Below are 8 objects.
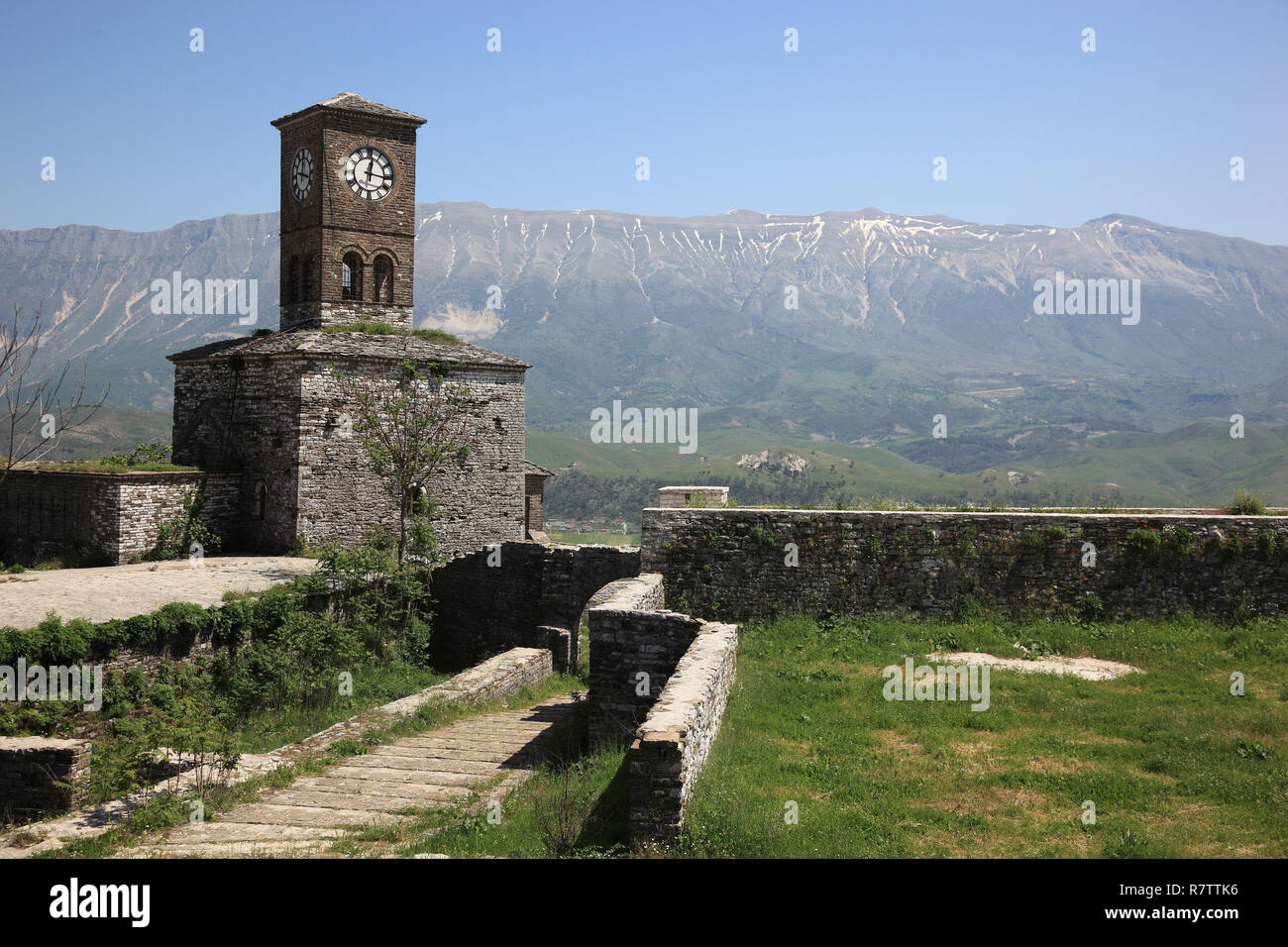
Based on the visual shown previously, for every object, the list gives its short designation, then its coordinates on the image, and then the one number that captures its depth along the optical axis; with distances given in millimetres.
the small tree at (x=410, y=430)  26562
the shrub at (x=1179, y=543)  16172
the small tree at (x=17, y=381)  17141
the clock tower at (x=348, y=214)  31891
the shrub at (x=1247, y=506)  17109
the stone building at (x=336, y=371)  26938
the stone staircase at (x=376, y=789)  11172
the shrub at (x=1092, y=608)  16375
